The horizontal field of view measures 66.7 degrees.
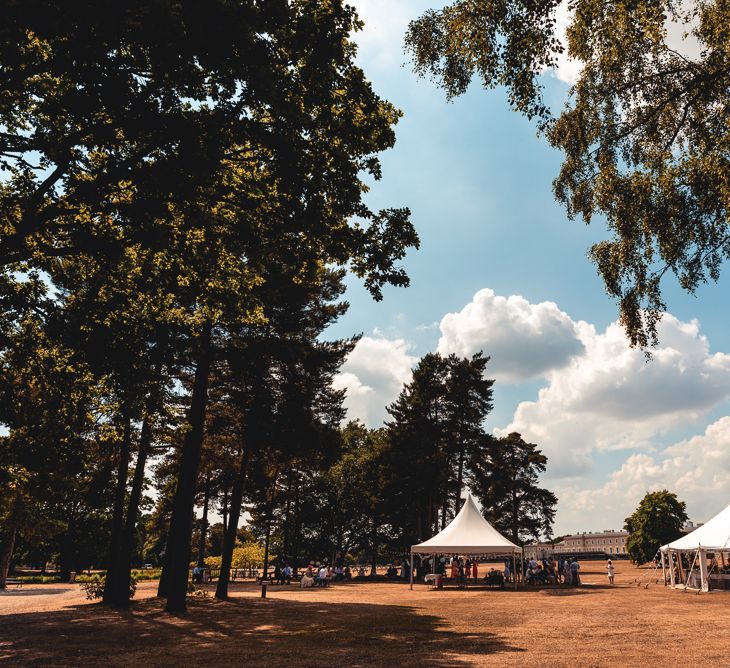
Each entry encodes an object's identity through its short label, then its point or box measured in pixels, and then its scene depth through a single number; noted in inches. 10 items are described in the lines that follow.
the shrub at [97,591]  834.2
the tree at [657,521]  1935.3
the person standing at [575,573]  1190.9
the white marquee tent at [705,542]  874.1
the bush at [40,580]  1728.6
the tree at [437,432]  1801.2
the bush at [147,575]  1930.5
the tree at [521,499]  2133.4
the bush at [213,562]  1836.6
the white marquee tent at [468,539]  1077.8
